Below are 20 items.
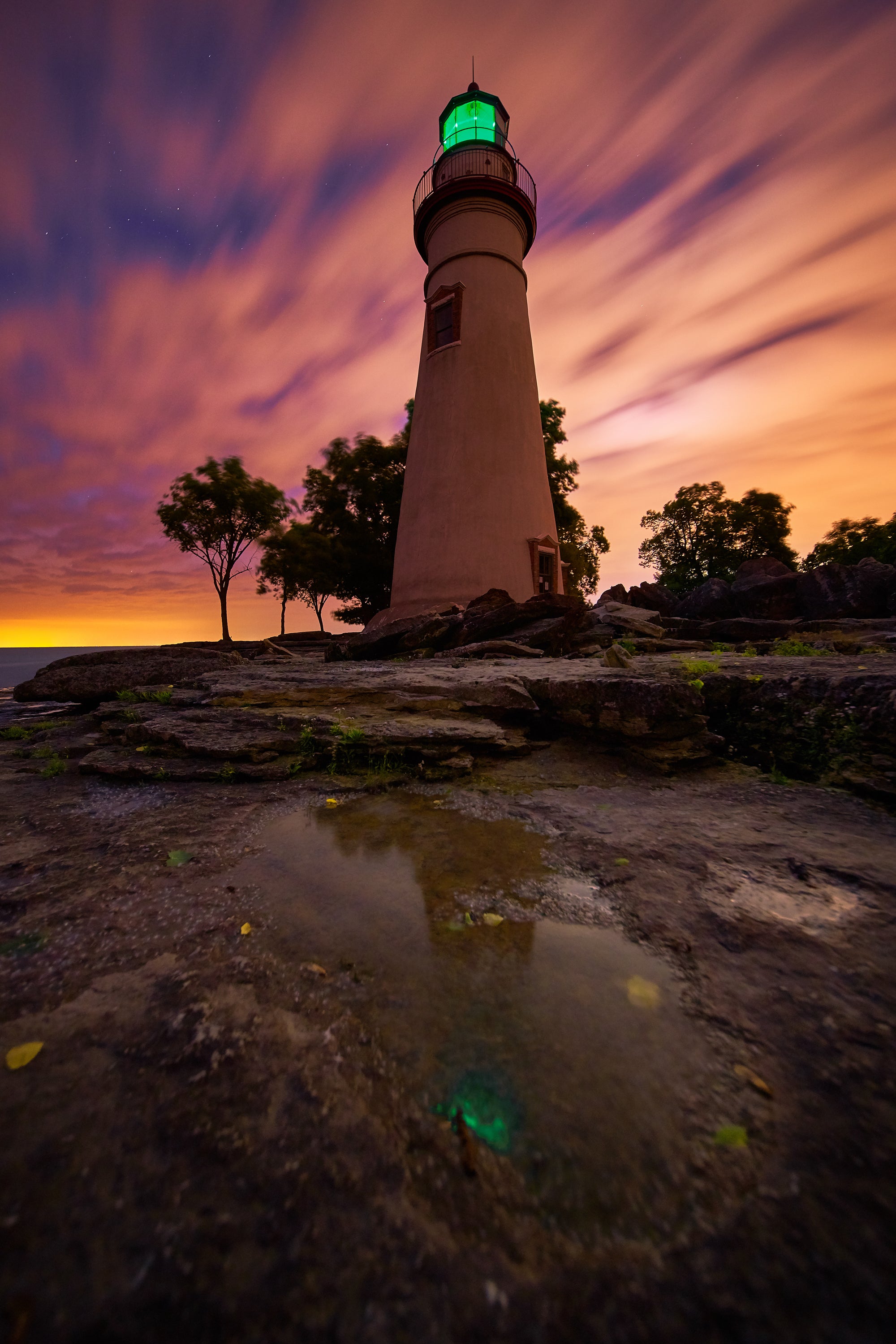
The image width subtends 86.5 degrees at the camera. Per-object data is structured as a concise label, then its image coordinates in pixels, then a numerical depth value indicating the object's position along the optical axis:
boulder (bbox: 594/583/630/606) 18.61
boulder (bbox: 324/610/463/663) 10.98
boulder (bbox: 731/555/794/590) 19.02
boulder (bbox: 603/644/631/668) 5.80
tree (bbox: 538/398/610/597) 23.50
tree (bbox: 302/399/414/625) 21.86
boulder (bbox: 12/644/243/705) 7.96
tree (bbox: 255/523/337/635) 21.20
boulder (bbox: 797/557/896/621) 15.27
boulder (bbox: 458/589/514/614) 11.76
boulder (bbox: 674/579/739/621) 18.50
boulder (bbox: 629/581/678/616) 18.06
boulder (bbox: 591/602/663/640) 10.45
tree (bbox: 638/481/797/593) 32.38
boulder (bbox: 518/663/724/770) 4.32
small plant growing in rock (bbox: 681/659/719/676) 4.93
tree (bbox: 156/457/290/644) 22.56
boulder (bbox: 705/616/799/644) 12.12
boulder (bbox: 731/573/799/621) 17.11
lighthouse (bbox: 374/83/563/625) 14.95
